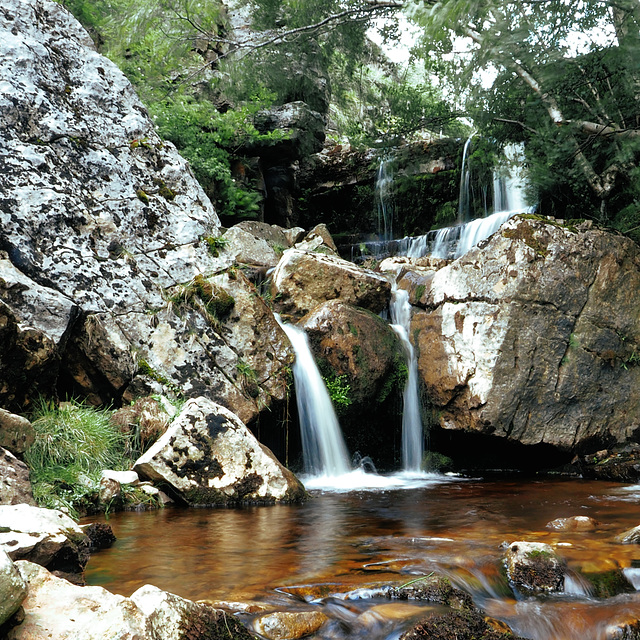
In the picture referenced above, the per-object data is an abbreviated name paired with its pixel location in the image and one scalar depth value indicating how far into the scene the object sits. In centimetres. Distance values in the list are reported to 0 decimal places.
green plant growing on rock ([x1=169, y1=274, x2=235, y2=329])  796
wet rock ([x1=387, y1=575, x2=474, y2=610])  320
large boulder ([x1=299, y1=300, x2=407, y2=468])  857
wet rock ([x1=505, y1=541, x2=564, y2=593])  346
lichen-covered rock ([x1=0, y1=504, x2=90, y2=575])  325
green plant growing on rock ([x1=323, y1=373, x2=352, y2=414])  843
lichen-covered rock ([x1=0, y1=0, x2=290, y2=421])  723
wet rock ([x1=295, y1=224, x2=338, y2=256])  1254
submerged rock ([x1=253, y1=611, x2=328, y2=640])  282
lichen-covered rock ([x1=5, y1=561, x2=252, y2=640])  229
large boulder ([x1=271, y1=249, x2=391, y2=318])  979
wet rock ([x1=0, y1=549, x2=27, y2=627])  219
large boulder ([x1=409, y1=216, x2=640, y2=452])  836
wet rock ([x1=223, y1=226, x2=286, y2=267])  1211
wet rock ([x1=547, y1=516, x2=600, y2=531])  469
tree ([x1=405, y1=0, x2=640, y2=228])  682
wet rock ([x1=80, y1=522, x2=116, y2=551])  437
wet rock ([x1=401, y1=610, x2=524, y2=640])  282
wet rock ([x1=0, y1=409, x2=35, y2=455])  539
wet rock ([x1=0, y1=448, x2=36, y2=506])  462
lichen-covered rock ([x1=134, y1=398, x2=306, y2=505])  609
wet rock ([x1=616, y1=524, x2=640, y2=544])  415
